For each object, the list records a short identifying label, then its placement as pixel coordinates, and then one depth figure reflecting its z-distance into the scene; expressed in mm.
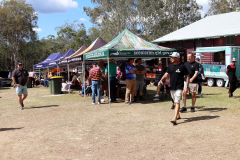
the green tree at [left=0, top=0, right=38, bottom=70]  39750
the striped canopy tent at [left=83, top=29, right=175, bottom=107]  10148
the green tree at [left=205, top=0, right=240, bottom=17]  40688
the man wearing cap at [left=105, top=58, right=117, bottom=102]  10984
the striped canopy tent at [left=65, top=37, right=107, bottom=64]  13417
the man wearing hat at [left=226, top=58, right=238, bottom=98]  11328
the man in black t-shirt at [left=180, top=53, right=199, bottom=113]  8086
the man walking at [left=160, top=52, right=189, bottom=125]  6750
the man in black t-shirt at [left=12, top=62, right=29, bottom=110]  10031
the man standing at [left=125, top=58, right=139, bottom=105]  10143
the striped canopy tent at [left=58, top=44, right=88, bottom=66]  16084
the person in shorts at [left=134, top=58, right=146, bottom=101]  11044
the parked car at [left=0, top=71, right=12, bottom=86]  24583
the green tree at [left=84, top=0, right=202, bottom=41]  38594
